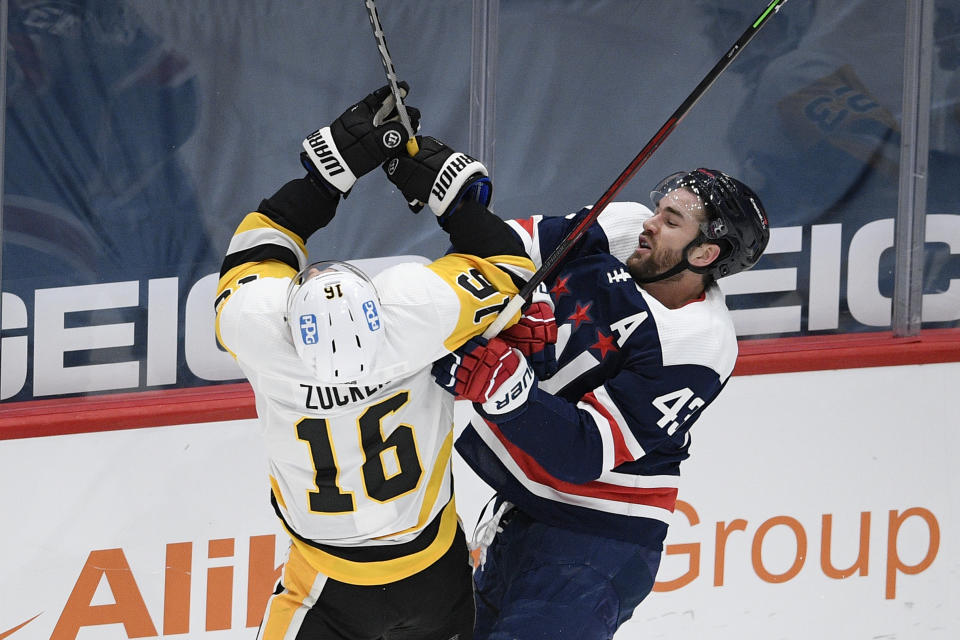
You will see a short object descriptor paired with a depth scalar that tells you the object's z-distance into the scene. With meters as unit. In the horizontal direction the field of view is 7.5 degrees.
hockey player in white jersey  17.44
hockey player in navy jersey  17.92
